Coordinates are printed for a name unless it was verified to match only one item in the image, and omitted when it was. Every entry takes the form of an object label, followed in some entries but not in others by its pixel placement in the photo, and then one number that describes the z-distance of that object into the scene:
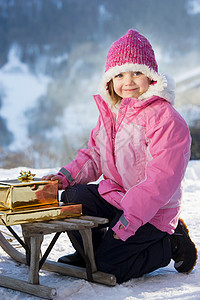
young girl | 2.12
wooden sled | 2.01
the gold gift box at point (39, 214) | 1.98
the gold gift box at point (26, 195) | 2.07
